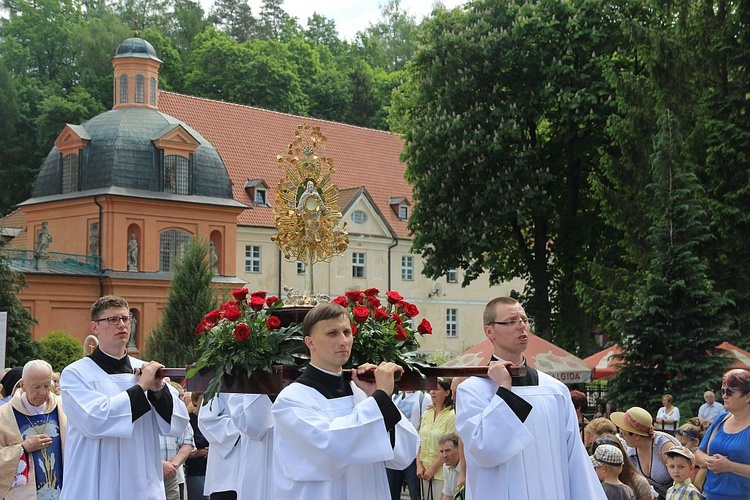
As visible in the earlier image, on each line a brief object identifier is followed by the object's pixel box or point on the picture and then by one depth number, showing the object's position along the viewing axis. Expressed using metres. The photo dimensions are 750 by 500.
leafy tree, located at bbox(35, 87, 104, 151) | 60.28
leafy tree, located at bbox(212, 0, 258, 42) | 89.93
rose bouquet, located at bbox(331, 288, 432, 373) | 7.74
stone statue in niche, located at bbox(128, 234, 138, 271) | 46.09
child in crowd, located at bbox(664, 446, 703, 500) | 9.09
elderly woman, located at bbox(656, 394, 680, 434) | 16.41
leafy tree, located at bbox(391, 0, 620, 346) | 33.44
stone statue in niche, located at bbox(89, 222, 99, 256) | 46.03
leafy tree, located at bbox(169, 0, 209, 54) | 82.44
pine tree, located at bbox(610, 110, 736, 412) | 18.30
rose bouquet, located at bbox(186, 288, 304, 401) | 7.71
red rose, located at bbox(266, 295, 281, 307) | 8.36
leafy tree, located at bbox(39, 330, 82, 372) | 38.34
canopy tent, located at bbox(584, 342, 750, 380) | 18.73
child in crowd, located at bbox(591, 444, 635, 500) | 8.55
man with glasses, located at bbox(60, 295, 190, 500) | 7.70
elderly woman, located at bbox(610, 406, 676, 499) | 10.21
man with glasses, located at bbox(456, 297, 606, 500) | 6.34
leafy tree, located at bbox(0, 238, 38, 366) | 34.59
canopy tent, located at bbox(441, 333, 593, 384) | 19.41
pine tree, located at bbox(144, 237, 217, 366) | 40.38
